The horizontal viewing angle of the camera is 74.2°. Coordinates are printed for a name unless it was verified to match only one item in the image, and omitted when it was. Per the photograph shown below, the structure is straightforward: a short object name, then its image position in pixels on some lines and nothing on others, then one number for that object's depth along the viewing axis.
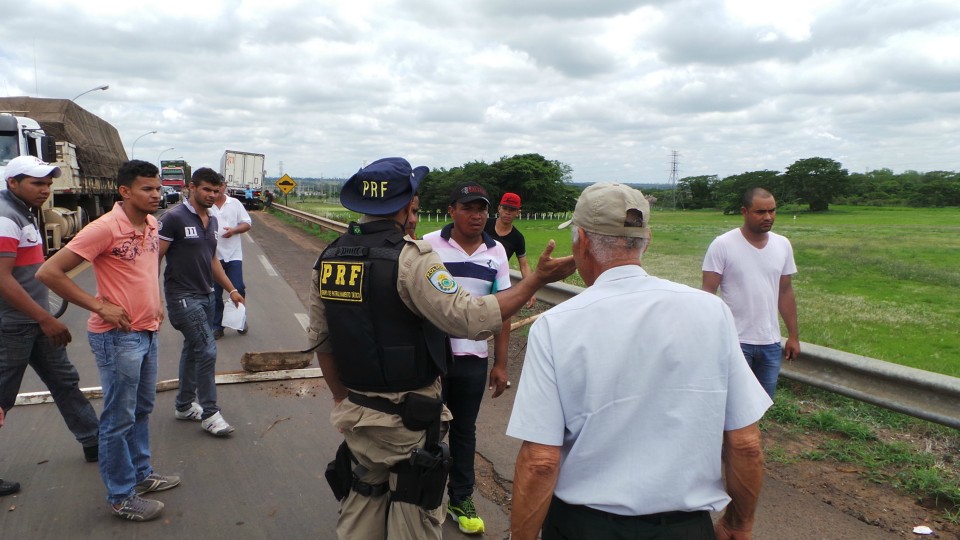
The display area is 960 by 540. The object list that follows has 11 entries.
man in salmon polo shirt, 3.56
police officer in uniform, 2.42
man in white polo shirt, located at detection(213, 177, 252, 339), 8.15
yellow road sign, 37.97
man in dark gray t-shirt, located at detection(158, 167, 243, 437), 4.90
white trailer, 46.91
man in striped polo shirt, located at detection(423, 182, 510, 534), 3.63
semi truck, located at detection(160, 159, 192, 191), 60.87
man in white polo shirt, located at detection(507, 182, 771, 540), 1.83
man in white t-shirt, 4.33
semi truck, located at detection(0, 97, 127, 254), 15.34
